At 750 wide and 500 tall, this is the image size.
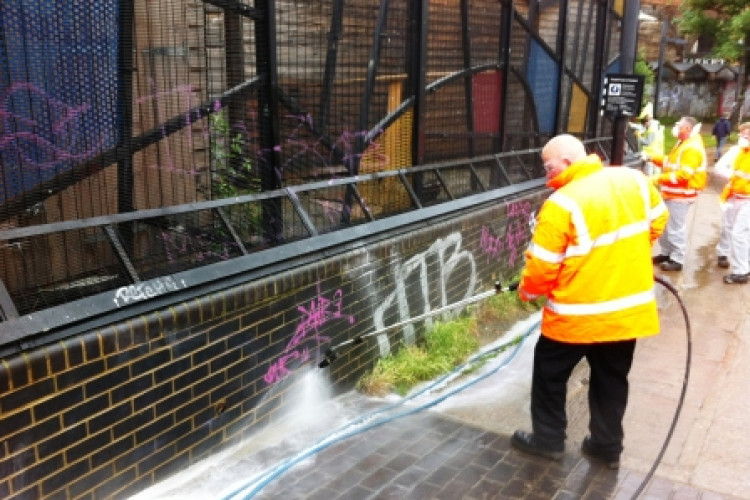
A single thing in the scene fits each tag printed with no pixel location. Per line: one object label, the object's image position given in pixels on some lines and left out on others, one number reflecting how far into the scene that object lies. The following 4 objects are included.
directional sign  7.32
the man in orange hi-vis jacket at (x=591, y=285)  3.64
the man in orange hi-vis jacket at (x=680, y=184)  8.09
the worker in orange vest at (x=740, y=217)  7.87
